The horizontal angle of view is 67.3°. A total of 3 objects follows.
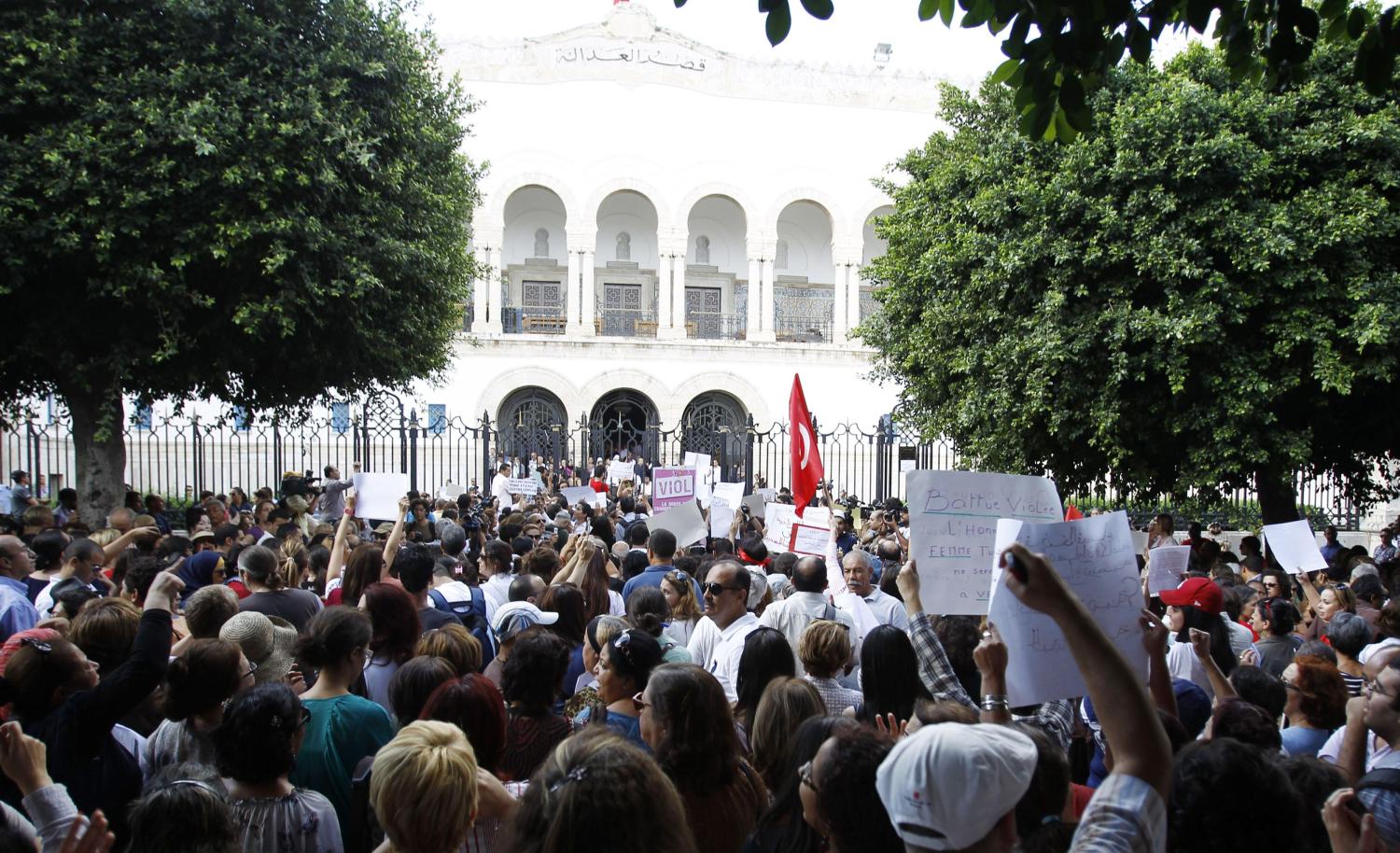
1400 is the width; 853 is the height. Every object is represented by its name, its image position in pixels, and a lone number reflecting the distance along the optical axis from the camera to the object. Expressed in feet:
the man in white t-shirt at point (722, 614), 19.71
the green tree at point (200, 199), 38.91
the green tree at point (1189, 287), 38.52
